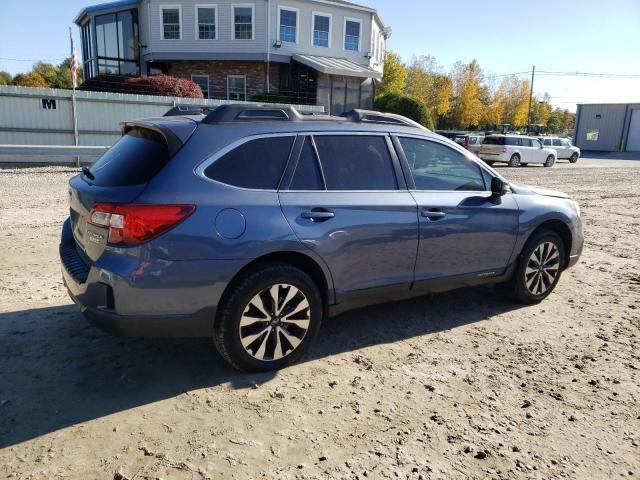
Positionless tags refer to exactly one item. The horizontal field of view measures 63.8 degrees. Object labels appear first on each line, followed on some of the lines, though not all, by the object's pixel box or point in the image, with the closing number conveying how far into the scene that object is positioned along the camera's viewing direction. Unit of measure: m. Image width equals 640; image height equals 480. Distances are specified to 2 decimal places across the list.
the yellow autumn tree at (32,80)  57.93
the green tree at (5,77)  67.78
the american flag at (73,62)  18.58
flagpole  16.42
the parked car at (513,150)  25.38
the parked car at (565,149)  32.41
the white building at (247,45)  27.72
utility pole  67.68
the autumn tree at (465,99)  57.34
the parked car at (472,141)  26.96
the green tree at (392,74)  44.59
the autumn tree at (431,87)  52.44
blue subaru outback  3.08
